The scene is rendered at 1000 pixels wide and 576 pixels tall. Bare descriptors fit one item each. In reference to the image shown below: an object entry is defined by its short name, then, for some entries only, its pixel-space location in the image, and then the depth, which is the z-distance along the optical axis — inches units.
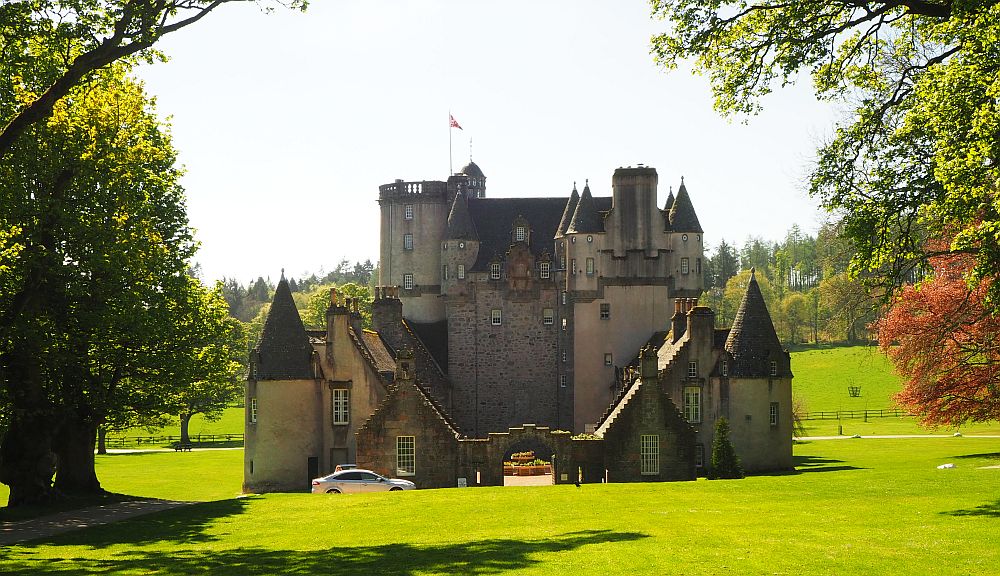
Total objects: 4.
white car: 1809.8
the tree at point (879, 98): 949.8
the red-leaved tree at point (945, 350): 1889.8
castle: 2039.9
